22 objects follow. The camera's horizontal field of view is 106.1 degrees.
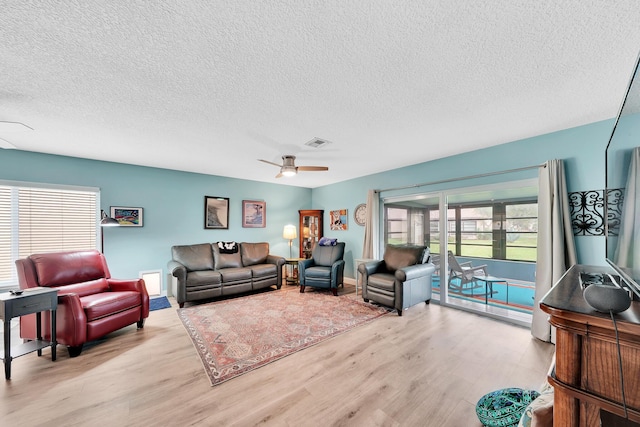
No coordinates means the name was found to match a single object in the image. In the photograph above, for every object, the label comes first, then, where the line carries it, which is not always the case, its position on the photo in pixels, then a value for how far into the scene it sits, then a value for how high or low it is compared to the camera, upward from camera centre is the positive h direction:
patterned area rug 2.39 -1.48
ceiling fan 3.52 +0.65
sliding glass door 3.69 -0.49
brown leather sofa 4.01 -1.10
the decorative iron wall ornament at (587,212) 2.61 +0.03
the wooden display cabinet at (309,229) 6.35 -0.45
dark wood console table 0.70 -0.47
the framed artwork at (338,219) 5.83 -0.16
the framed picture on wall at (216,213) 5.18 -0.03
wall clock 5.36 -0.03
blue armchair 4.65 -1.12
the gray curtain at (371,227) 4.95 -0.29
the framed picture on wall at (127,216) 4.19 -0.09
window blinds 3.43 -0.17
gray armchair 3.55 -1.03
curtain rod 3.05 +0.55
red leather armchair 2.46 -1.01
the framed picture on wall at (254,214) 5.69 -0.05
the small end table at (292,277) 5.57 -1.52
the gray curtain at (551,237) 2.74 -0.27
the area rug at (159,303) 3.92 -1.57
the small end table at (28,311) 2.09 -0.93
